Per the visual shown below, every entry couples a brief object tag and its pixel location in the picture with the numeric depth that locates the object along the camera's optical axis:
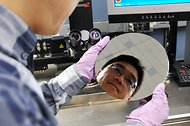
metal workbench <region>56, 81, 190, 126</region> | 1.06
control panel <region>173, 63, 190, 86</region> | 1.29
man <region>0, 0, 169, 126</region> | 0.30
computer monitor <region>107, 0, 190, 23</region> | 1.26
